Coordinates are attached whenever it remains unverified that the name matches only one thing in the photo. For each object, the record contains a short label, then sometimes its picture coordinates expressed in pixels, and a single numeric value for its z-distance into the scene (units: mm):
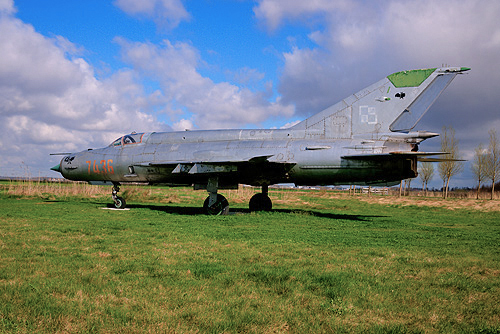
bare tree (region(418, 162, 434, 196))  54719
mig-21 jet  14719
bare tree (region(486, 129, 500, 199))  44469
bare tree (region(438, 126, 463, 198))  45875
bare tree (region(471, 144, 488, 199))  45625
